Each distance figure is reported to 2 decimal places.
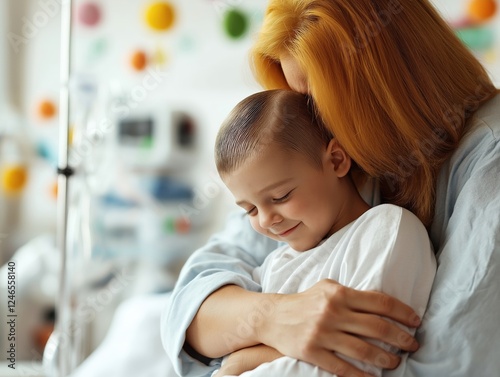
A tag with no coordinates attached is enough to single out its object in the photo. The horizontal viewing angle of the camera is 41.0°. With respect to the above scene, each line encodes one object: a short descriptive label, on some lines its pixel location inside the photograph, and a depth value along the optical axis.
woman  0.93
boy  0.98
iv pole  1.89
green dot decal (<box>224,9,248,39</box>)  2.41
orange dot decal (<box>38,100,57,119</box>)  2.98
